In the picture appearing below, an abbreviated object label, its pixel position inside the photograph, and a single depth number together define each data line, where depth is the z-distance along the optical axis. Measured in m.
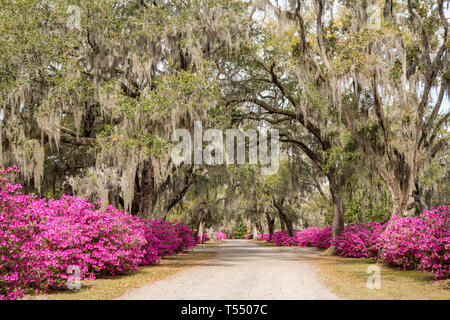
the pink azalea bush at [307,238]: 24.79
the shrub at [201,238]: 41.68
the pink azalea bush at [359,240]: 16.77
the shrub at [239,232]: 82.88
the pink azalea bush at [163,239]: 14.33
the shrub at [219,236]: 61.81
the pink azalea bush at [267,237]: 48.76
